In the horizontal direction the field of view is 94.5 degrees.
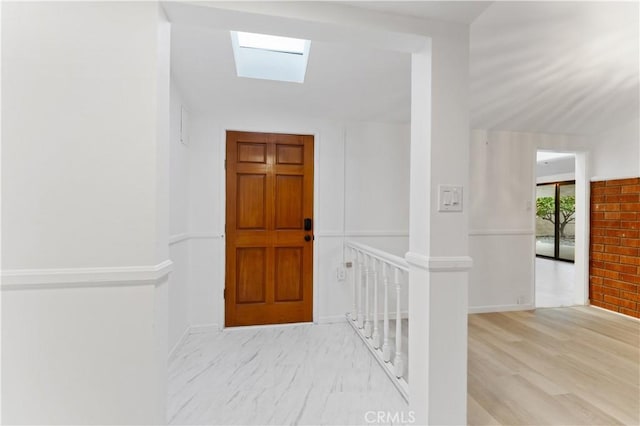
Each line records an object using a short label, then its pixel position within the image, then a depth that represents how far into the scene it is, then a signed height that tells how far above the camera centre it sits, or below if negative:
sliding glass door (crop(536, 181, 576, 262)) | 6.98 -0.14
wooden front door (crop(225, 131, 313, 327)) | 2.94 -0.18
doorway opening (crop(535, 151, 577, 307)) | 6.36 -0.03
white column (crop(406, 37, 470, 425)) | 1.41 -0.14
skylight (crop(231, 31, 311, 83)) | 2.29 +1.23
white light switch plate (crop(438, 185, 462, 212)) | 1.42 +0.07
